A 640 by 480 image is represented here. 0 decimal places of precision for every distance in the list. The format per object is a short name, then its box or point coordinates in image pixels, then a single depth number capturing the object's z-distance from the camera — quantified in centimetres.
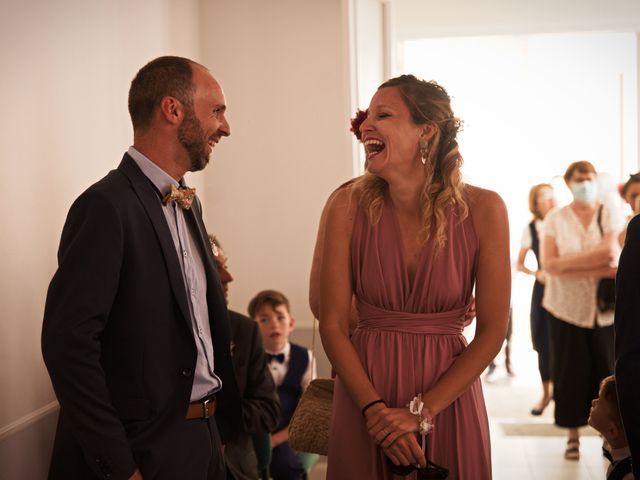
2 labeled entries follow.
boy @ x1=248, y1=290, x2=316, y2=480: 400
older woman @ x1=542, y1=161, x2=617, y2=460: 520
